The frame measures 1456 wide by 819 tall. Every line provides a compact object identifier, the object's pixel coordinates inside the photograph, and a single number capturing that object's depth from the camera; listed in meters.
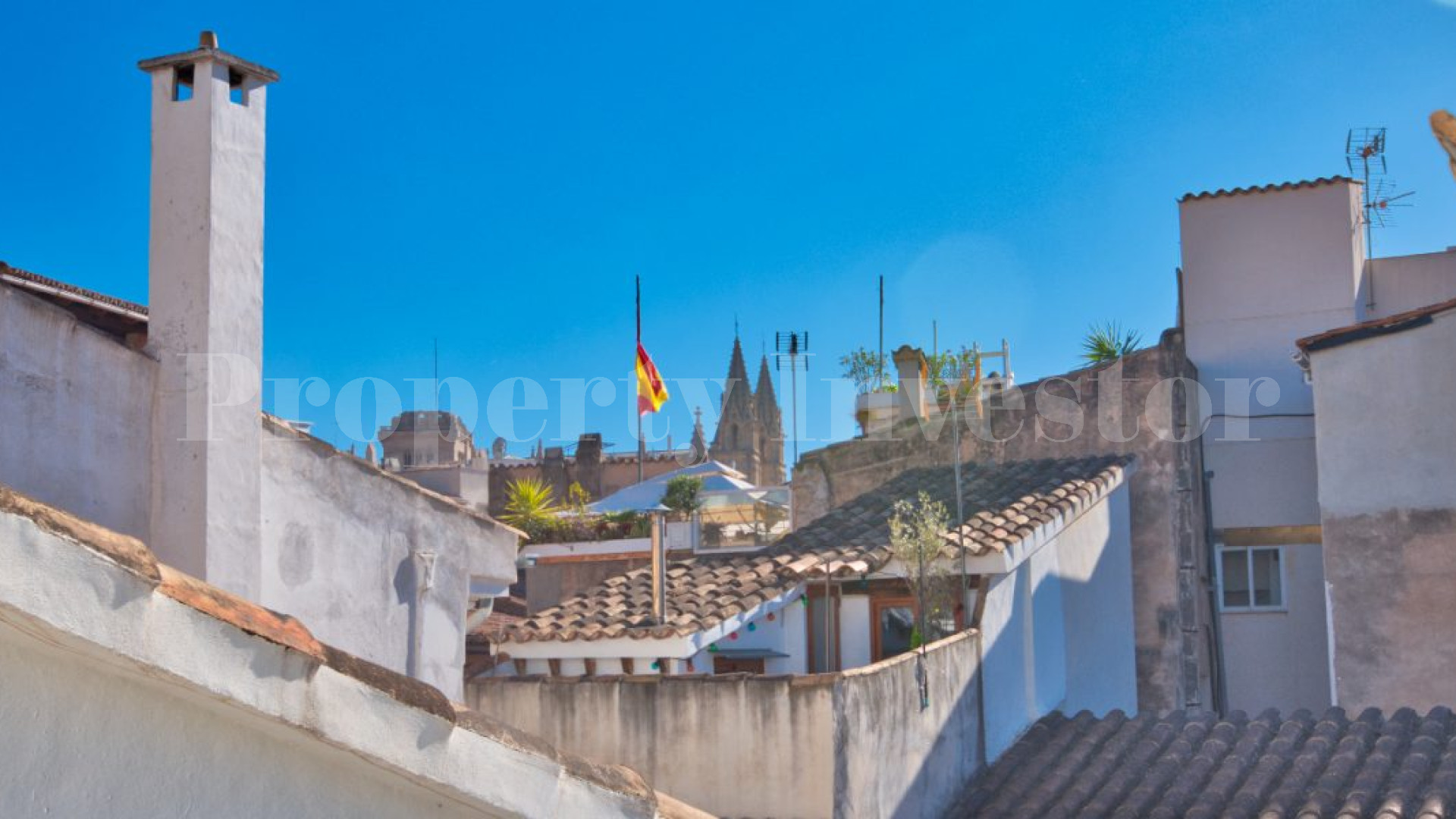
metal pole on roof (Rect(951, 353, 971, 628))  13.19
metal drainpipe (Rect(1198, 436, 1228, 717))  20.02
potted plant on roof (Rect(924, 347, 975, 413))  21.09
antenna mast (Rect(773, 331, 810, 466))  34.89
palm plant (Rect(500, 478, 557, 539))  23.73
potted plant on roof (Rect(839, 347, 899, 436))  22.81
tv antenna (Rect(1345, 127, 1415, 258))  22.64
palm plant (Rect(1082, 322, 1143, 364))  23.83
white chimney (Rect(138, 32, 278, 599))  9.84
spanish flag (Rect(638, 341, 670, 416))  25.83
